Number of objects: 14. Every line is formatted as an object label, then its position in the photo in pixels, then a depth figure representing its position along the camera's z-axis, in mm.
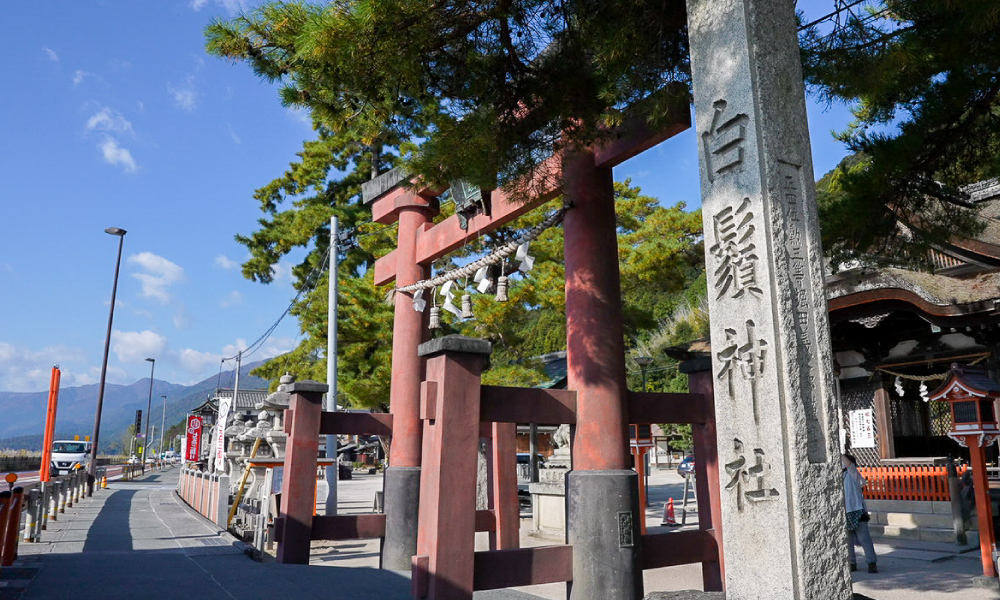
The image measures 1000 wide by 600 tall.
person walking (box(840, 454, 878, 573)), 8406
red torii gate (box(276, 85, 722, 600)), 5484
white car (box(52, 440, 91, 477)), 34516
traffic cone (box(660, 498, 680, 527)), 13555
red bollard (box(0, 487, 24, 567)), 7438
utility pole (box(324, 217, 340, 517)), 11952
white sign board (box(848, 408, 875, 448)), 14438
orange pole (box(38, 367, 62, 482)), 11992
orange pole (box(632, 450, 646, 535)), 11484
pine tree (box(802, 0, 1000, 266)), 5375
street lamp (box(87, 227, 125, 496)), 25400
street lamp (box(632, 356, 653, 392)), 17519
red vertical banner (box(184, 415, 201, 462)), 22484
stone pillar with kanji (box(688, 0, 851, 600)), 3775
